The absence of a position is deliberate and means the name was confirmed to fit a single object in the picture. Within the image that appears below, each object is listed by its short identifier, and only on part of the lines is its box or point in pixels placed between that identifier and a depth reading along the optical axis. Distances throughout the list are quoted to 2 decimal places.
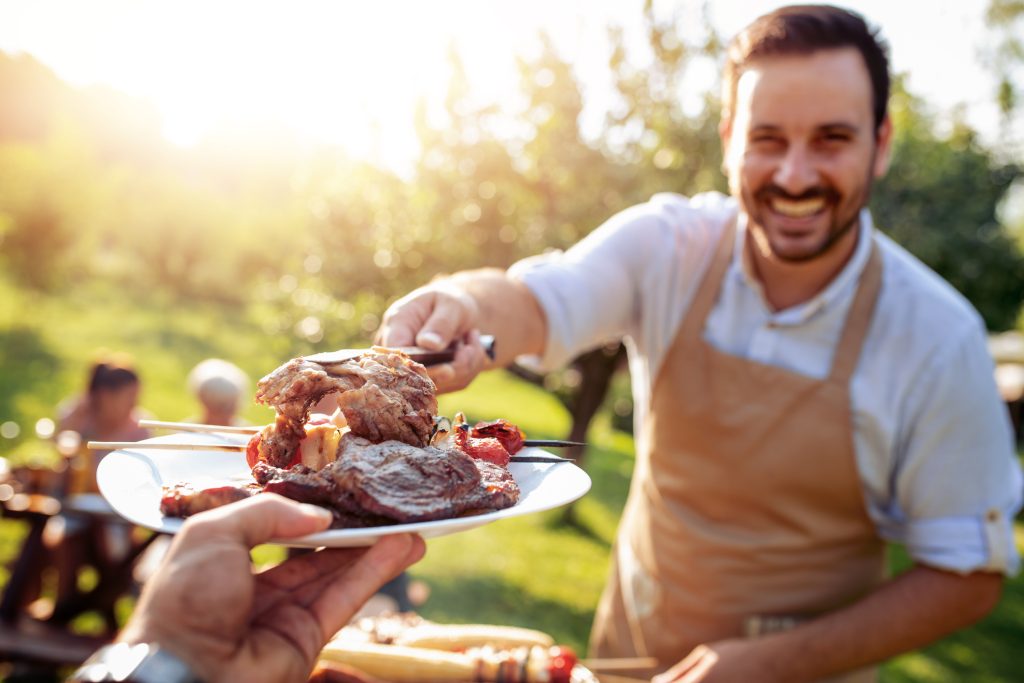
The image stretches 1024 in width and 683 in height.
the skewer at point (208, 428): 0.79
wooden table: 1.71
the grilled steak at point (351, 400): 0.78
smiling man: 1.05
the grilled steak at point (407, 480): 0.70
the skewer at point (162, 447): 0.72
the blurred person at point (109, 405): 2.10
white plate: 0.65
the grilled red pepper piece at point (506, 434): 0.82
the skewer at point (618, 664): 1.06
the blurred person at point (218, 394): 2.18
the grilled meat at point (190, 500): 0.67
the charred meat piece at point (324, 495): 0.70
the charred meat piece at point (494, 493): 0.71
